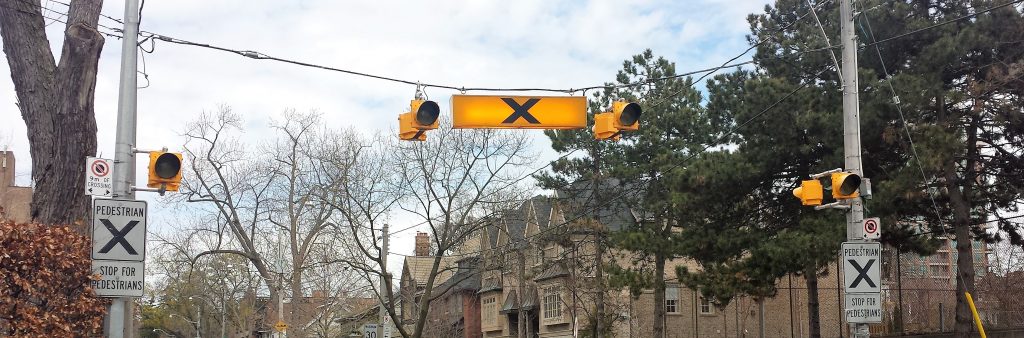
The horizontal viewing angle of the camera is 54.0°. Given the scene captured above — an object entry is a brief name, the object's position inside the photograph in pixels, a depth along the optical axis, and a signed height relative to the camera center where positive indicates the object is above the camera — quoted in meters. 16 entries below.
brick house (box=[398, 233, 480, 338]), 61.81 -0.15
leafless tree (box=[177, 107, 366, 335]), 41.19 +3.23
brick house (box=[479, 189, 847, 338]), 39.31 +0.24
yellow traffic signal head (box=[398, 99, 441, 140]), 12.43 +2.26
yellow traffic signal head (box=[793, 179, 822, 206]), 15.29 +1.61
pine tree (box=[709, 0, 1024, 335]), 22.53 +4.31
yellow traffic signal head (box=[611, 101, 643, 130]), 12.79 +2.34
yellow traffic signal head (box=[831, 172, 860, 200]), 15.01 +1.69
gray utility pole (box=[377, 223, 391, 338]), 33.66 +1.64
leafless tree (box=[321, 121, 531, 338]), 35.06 +3.74
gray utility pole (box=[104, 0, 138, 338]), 12.09 +2.21
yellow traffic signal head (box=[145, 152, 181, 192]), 11.96 +1.59
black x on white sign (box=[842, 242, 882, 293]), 15.00 +0.48
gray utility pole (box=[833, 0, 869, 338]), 15.45 +2.78
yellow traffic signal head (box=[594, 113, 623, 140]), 13.13 +2.26
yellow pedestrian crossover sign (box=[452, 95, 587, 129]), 12.73 +2.38
